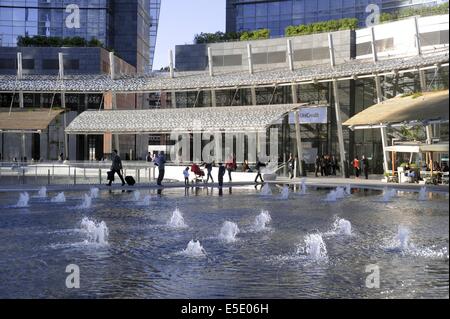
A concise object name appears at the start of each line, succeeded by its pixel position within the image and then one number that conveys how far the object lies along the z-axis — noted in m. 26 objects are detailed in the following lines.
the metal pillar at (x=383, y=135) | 43.19
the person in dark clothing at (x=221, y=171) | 35.69
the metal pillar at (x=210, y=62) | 54.62
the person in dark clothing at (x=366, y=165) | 44.29
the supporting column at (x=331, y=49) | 48.19
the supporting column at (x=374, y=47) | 46.13
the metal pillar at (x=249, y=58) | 53.16
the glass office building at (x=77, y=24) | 94.75
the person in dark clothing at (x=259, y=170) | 40.16
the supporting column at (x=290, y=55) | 50.69
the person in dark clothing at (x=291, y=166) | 46.02
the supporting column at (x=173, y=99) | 56.78
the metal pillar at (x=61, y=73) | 56.87
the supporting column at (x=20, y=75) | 57.50
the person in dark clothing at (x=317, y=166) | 49.83
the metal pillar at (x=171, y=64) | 55.85
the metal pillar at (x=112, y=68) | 56.28
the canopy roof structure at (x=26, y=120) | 48.57
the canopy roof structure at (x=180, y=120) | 46.41
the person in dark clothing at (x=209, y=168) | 39.92
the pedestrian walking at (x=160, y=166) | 34.62
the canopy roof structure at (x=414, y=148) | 34.02
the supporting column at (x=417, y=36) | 42.69
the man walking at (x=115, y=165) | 33.16
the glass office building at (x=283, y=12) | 82.81
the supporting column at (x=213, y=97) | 54.53
